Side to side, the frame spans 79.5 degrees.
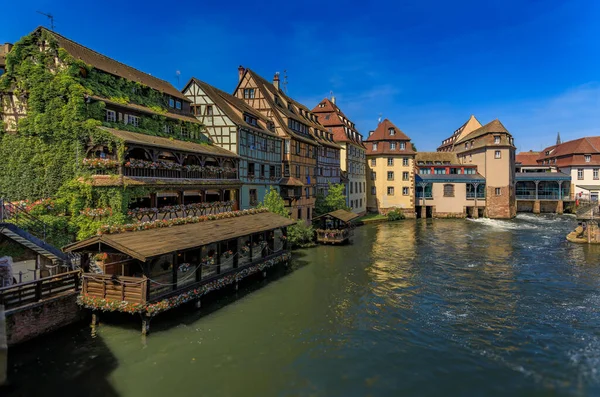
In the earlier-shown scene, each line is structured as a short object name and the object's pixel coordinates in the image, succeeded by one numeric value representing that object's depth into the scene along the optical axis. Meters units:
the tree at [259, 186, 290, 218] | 30.77
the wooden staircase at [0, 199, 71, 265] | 16.53
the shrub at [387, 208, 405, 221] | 53.59
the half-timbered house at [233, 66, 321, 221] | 36.38
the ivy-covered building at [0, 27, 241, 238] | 19.97
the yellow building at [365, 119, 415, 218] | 57.12
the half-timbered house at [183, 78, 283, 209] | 30.45
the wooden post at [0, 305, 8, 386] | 4.57
